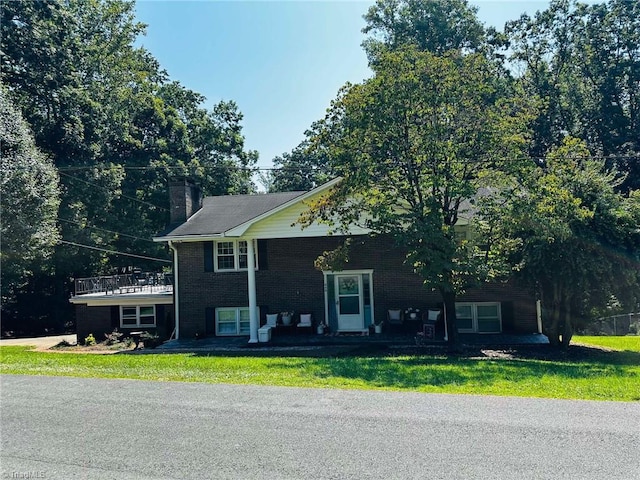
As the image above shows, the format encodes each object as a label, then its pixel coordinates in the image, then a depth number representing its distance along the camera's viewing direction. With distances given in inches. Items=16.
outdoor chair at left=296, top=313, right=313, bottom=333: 675.4
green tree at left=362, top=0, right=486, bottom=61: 1418.6
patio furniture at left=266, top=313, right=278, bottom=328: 683.4
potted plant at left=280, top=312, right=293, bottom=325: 681.0
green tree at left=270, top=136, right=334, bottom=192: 2133.4
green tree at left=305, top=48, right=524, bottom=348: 482.9
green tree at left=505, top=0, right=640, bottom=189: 1227.2
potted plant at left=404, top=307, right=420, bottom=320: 647.8
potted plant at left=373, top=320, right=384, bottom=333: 654.5
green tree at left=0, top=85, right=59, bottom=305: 869.2
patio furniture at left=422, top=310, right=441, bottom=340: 609.4
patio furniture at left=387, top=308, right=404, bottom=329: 652.1
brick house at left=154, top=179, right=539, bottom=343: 645.3
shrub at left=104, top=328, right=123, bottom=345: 745.6
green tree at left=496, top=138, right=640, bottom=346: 488.4
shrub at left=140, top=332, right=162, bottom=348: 692.5
